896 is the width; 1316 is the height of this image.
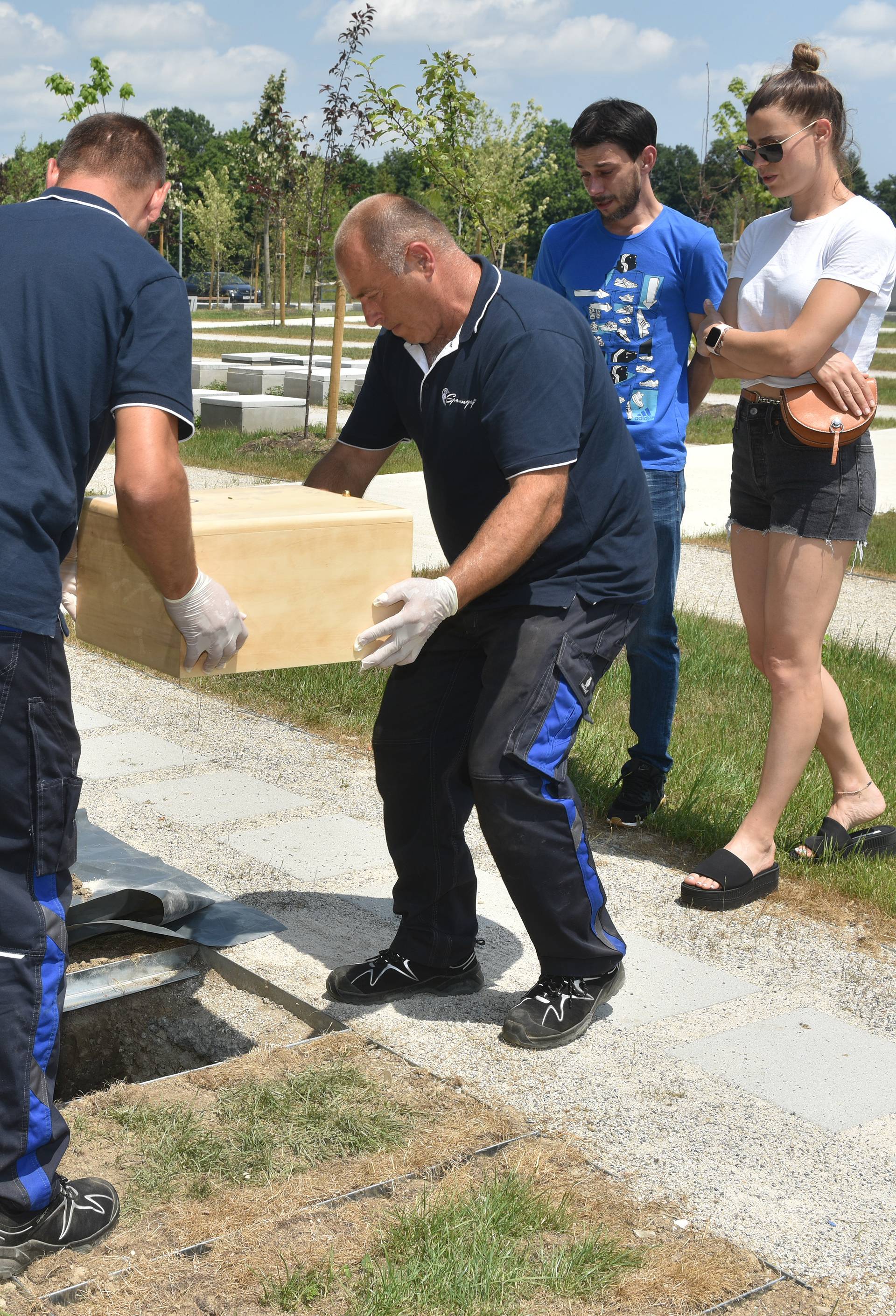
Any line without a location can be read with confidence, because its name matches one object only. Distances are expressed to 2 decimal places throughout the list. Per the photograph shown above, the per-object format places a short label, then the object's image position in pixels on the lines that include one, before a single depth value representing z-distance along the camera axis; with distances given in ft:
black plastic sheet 11.94
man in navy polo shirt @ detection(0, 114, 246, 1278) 7.60
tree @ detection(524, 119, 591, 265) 254.96
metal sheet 11.30
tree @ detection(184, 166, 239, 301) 167.02
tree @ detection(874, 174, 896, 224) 332.19
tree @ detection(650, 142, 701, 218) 280.72
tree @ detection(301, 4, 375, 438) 44.73
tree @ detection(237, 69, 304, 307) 56.44
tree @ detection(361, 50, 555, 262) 45.88
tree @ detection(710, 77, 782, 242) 65.67
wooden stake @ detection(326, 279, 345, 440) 46.60
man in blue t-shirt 14.32
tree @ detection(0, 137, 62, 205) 99.04
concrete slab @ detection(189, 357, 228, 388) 65.36
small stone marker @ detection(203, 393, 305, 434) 51.67
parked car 210.38
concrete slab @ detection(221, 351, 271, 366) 69.36
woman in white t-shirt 12.50
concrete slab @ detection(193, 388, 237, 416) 54.24
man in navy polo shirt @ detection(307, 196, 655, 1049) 9.83
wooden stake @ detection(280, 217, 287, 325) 106.44
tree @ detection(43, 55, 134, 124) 67.41
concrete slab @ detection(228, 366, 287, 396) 61.52
